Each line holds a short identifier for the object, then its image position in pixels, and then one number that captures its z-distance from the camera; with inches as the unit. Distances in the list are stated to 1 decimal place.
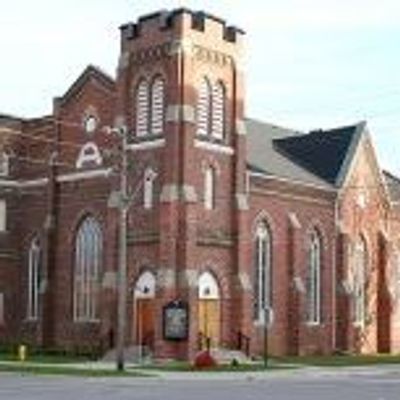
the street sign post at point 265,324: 1846.7
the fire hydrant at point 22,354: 1926.3
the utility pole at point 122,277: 1653.5
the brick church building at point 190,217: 2026.3
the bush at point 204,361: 1736.0
